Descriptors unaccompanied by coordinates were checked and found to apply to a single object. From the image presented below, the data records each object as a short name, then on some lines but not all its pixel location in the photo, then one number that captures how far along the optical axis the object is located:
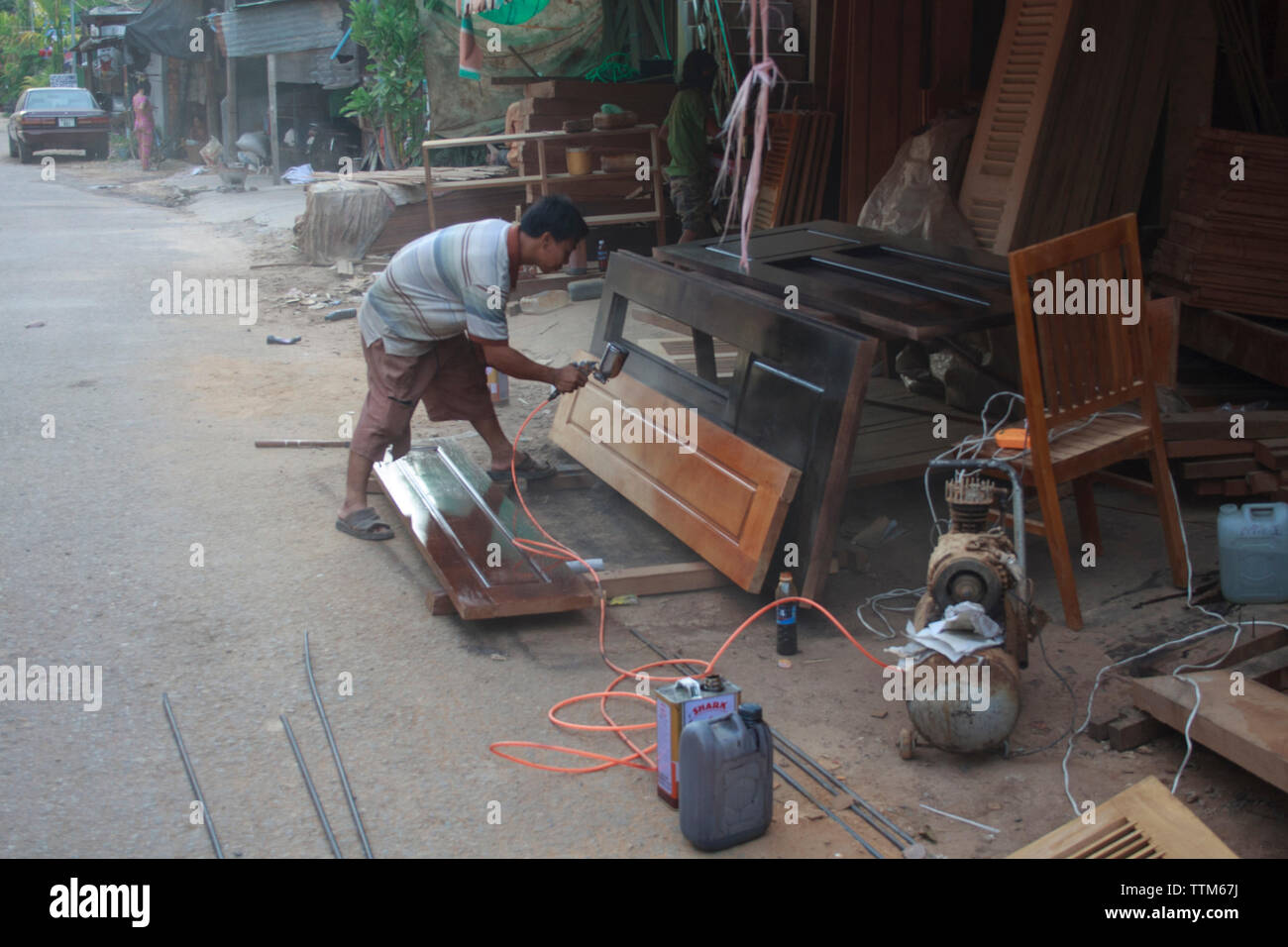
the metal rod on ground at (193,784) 3.21
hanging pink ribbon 3.09
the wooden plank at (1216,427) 5.33
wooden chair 4.18
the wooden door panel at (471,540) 4.53
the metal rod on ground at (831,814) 3.19
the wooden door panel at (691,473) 4.57
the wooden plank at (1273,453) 5.12
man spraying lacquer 5.05
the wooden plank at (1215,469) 5.32
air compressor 3.46
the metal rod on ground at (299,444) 6.88
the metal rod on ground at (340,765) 3.22
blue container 4.40
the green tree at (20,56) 45.72
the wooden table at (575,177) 10.88
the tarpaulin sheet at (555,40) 12.23
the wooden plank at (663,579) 4.93
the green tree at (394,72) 16.12
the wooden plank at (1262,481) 5.14
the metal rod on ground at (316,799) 3.21
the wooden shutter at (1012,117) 6.46
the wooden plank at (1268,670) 3.66
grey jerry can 3.10
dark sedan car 28.62
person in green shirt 9.91
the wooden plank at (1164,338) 5.88
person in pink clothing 27.42
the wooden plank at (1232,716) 3.09
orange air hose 3.65
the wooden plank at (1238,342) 5.93
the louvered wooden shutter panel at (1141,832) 2.75
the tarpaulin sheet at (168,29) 26.09
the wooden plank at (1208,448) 5.30
